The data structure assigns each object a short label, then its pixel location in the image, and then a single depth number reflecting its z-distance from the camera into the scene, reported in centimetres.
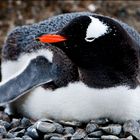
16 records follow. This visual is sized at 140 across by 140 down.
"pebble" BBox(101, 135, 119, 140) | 586
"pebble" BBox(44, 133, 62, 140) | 602
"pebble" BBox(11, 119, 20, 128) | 666
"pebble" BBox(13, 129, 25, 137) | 616
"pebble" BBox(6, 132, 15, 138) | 610
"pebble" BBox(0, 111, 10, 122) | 698
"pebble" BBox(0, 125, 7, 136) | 621
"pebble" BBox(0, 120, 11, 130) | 660
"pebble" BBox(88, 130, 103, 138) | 602
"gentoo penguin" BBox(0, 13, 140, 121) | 603
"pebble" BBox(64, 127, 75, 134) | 622
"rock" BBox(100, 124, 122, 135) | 607
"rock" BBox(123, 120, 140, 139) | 606
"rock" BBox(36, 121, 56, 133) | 613
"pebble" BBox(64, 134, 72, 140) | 600
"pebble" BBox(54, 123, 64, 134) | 620
